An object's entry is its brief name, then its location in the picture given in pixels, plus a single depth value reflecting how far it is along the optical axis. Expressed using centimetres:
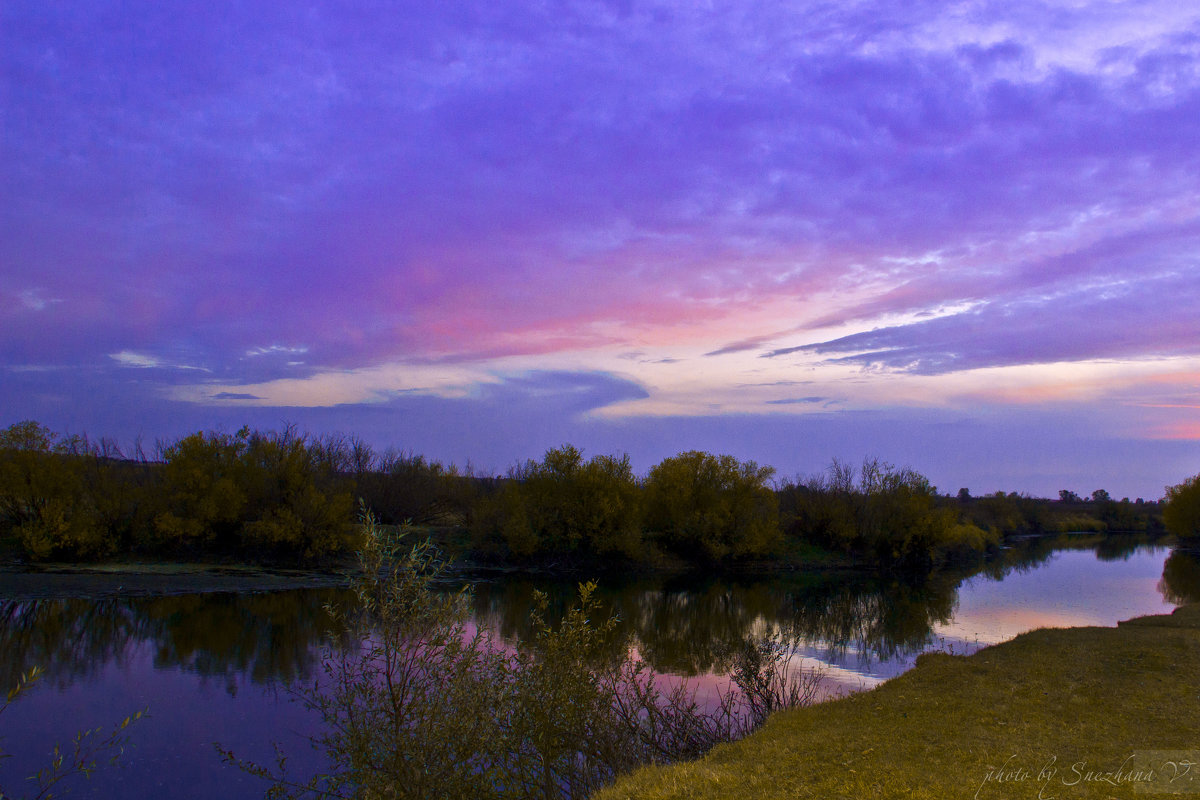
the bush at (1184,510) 6844
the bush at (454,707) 682
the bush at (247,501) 3509
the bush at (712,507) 4572
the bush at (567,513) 4150
